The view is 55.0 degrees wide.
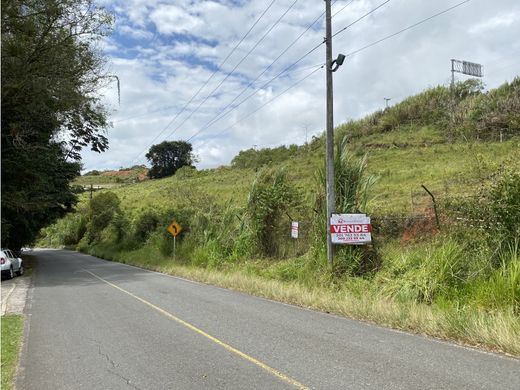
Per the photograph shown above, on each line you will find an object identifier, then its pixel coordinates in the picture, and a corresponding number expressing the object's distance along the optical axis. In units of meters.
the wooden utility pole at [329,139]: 14.53
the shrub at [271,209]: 21.05
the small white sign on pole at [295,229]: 18.38
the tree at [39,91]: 22.91
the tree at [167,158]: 116.88
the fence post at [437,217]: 12.94
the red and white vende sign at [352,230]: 14.14
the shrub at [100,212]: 61.67
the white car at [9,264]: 23.33
